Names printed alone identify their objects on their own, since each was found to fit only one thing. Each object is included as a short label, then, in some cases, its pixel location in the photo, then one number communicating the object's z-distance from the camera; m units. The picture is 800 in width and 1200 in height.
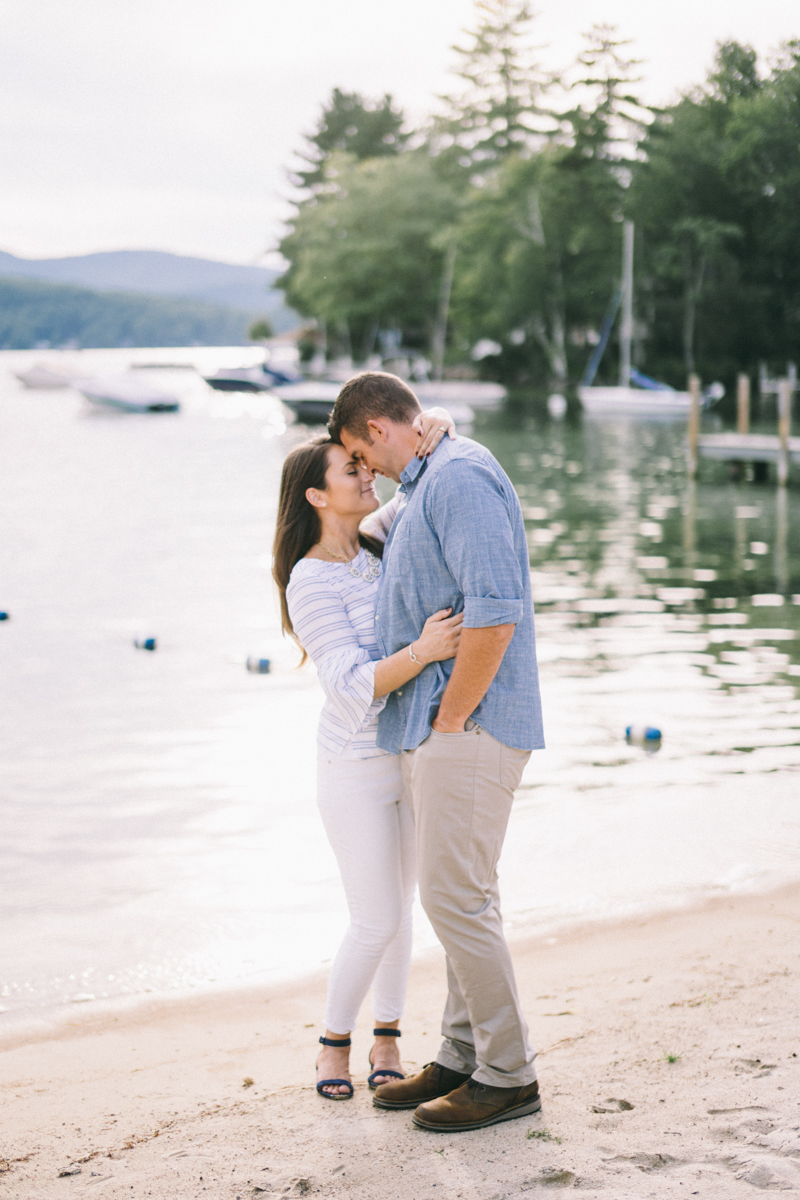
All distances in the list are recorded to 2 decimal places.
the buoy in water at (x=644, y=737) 7.55
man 2.63
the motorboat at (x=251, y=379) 68.44
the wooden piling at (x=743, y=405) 25.65
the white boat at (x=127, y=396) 57.25
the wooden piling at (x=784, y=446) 22.29
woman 2.98
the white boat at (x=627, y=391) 45.16
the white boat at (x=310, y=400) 45.91
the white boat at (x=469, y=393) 53.41
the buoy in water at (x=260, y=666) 9.71
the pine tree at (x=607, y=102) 54.22
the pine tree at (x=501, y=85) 64.56
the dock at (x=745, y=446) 23.11
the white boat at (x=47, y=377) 83.12
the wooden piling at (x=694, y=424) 25.19
